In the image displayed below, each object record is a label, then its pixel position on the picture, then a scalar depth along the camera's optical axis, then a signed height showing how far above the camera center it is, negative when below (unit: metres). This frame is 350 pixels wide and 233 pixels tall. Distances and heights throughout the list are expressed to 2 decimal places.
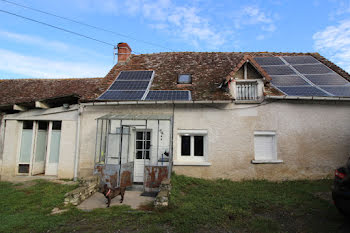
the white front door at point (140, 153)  7.66 -0.49
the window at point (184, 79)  9.04 +2.94
